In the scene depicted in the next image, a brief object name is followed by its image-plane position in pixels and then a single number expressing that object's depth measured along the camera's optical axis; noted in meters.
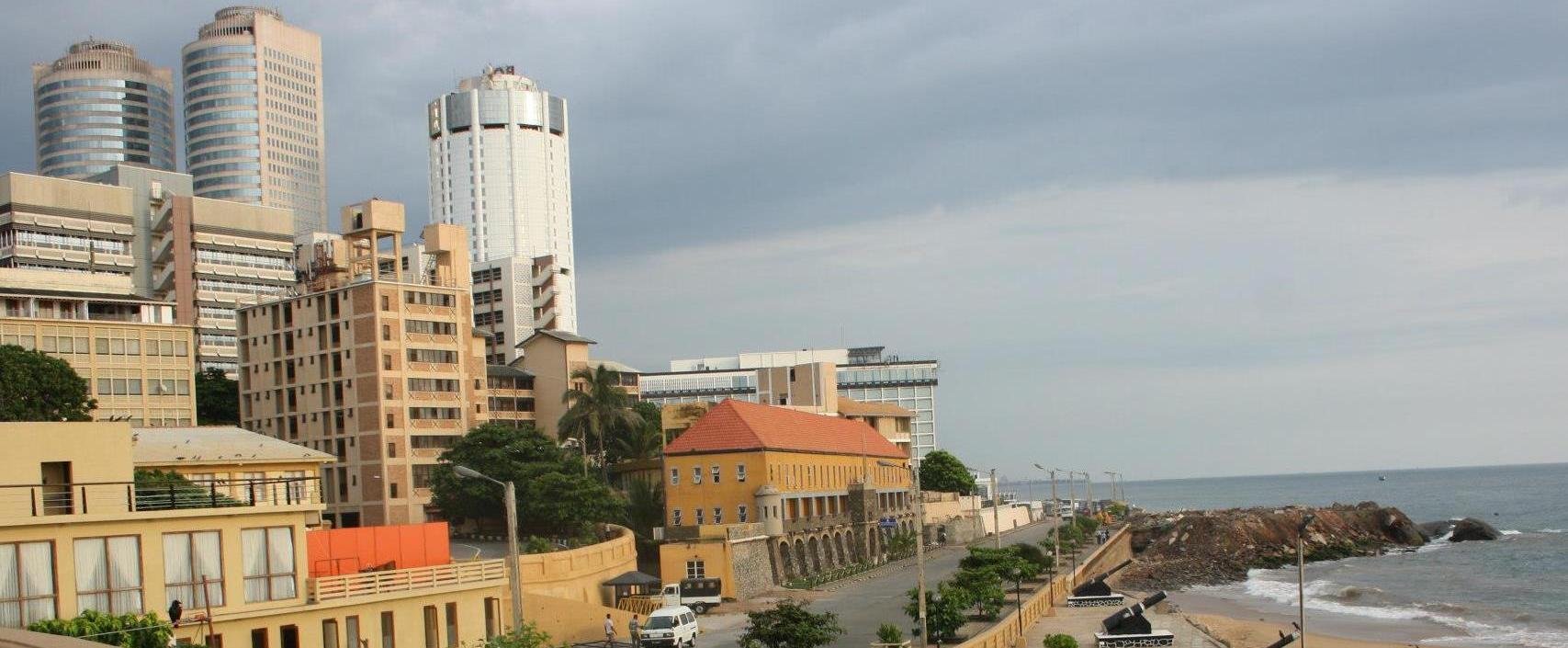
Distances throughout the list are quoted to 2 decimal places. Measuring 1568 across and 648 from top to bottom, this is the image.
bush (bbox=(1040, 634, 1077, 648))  50.72
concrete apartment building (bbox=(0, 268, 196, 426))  98.25
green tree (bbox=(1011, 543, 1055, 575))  93.44
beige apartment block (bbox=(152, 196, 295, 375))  154.62
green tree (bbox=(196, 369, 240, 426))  118.99
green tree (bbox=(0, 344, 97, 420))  77.12
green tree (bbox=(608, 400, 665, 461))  109.56
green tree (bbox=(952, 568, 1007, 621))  65.38
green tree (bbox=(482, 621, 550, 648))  31.80
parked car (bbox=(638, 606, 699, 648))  54.78
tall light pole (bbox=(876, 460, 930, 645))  47.34
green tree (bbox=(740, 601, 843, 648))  45.38
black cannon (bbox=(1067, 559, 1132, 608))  75.69
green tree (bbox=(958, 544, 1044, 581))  72.38
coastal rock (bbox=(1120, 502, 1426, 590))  117.00
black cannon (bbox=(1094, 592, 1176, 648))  59.19
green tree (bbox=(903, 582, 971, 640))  55.16
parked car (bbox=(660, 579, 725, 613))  71.81
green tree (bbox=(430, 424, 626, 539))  86.25
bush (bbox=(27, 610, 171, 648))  32.59
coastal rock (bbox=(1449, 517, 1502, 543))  150.50
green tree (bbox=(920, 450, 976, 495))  158.38
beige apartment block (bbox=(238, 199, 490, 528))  106.00
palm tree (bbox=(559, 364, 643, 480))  106.06
